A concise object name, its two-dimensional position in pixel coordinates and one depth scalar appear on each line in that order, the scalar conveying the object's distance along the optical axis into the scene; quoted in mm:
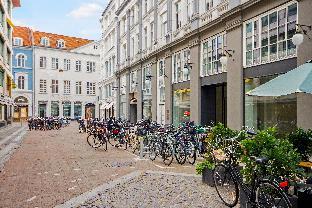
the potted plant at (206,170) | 5305
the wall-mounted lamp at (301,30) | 6690
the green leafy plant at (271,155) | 3462
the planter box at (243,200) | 3782
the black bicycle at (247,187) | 3280
